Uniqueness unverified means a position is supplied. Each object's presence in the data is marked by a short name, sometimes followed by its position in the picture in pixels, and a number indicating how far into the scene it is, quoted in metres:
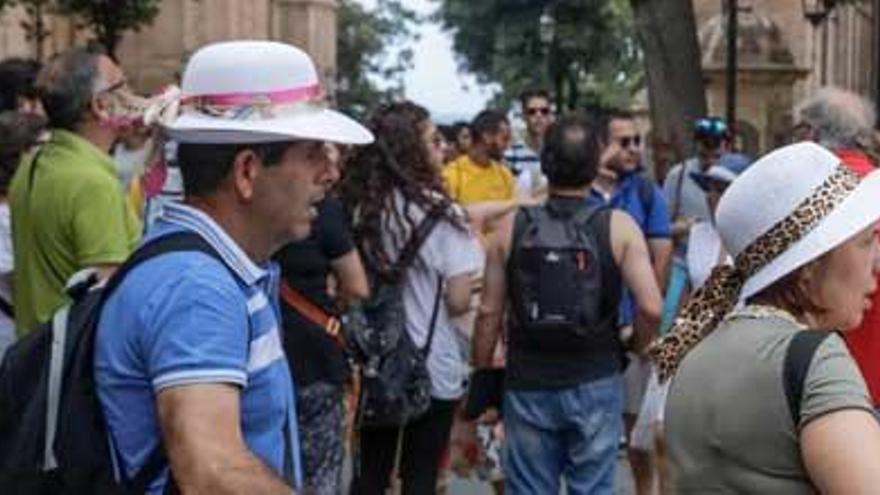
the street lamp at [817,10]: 26.81
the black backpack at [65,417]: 3.71
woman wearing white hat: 3.71
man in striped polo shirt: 3.59
